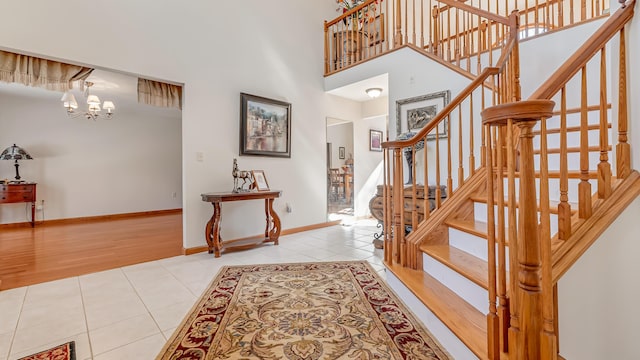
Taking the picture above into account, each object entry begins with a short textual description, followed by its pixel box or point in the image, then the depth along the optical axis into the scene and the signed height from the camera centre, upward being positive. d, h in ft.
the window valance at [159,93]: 10.55 +3.47
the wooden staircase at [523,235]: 3.10 -0.85
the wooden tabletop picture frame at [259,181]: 12.16 +0.03
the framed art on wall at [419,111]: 11.47 +3.03
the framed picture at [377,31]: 14.14 +8.23
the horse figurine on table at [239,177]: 11.69 +0.21
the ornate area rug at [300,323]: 4.73 -2.87
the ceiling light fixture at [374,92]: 15.34 +4.94
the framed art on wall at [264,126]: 12.41 +2.61
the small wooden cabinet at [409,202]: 10.01 -0.81
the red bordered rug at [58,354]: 4.62 -2.88
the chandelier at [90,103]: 13.25 +4.05
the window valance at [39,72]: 8.00 +3.43
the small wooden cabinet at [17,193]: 15.79 -0.50
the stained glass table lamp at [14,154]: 16.01 +1.76
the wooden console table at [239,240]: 10.43 -1.66
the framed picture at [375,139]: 19.01 +2.84
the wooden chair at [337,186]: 27.12 -0.51
